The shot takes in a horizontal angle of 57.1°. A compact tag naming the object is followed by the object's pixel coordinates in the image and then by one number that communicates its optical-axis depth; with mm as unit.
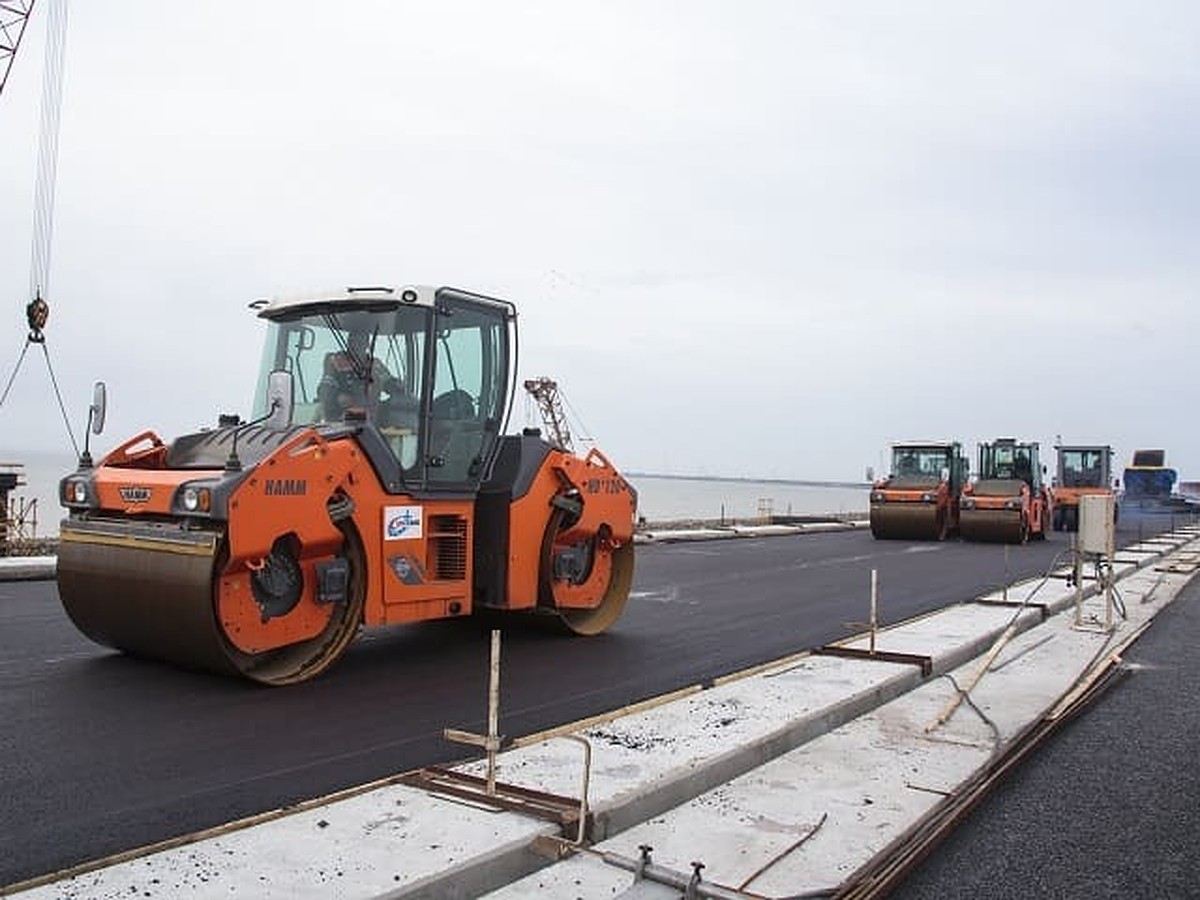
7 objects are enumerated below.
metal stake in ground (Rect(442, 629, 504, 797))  4625
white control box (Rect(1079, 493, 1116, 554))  11836
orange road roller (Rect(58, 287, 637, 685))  6773
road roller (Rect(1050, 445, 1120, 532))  35594
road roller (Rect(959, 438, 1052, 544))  26688
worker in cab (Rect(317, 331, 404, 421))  8031
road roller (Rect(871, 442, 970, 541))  27672
